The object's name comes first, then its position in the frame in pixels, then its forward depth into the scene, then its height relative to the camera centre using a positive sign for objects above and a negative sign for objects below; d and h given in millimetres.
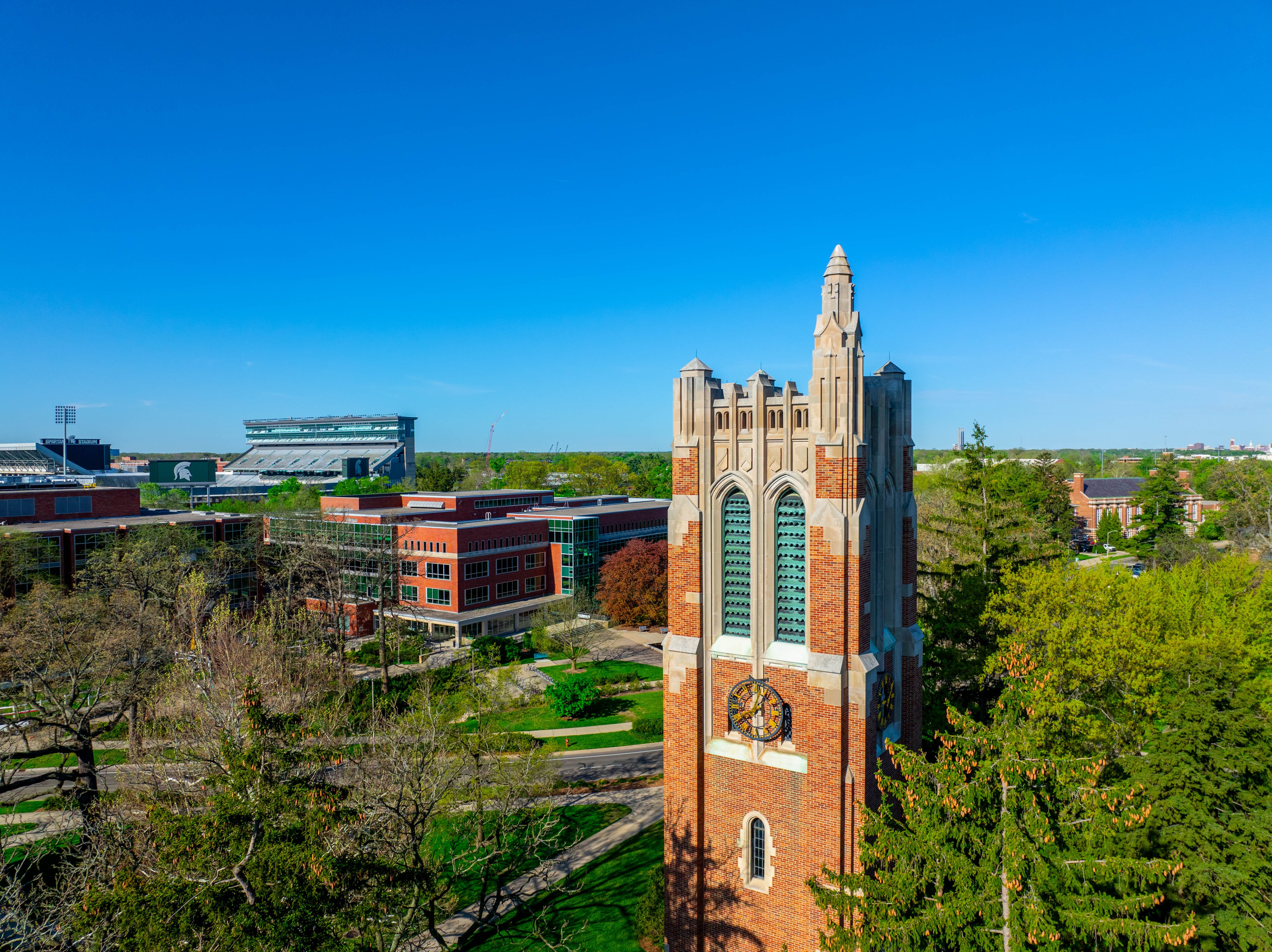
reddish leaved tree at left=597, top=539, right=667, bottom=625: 67750 -11938
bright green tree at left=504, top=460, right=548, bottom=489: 166500 -2034
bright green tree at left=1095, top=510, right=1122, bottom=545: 108250 -9946
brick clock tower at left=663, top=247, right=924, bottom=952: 17094 -4380
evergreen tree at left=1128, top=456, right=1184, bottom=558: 92125 -5733
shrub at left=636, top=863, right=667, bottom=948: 23266 -15092
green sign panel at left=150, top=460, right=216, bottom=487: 177125 -1004
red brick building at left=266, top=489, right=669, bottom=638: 67688 -8608
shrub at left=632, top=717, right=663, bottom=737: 44156 -16516
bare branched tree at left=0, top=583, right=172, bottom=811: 28422 -10532
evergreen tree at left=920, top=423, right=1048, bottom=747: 30891 -5610
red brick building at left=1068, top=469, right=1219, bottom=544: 120500 -6499
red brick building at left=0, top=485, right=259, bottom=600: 60406 -5552
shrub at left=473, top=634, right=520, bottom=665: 55844 -15251
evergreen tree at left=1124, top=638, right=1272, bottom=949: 15672 -8678
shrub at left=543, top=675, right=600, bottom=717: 47469 -15643
